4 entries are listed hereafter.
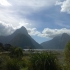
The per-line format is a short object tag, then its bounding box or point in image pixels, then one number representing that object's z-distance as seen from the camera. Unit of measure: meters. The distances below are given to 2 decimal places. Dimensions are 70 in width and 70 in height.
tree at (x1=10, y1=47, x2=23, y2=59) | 14.97
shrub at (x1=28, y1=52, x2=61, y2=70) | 5.34
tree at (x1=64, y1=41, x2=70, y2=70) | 6.83
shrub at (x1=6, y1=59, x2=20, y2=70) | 6.53
